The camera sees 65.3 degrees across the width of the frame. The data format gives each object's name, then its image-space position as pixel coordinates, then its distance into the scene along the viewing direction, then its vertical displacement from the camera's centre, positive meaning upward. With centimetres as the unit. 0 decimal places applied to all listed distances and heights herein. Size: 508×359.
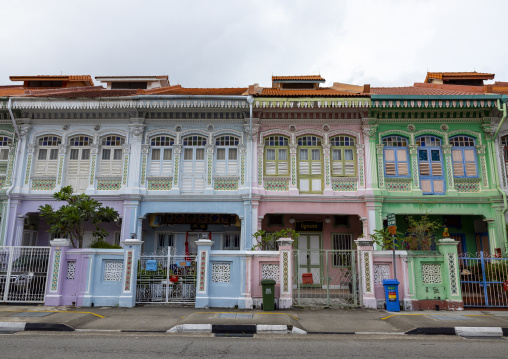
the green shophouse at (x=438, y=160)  1447 +403
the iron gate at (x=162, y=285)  1134 -54
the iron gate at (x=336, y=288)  1113 -62
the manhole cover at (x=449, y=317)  919 -112
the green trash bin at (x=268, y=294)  1046 -70
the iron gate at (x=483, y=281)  1105 -34
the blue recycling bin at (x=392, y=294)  1045 -68
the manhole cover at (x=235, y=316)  912 -113
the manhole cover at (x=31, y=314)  930 -114
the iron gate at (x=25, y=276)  1125 -31
